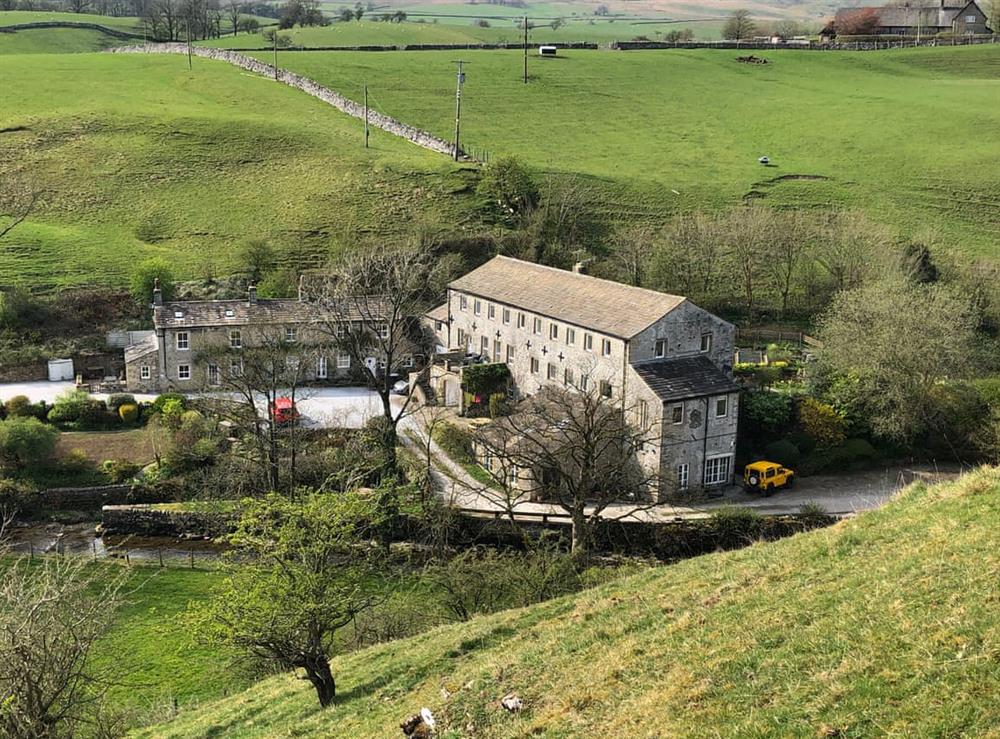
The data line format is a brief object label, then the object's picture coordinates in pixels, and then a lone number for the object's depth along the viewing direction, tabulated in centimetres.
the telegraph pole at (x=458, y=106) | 9453
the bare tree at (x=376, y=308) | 5347
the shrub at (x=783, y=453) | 5003
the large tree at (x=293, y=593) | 2316
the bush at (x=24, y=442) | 4688
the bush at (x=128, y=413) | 5300
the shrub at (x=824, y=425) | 5084
